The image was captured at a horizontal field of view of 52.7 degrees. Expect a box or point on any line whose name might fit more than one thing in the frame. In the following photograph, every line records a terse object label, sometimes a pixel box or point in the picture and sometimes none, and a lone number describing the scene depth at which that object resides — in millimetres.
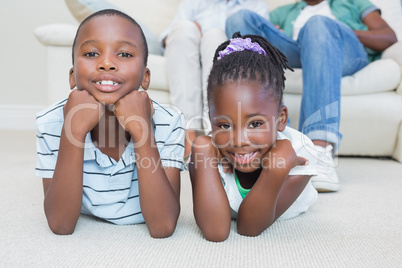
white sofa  1686
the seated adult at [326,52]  1278
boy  777
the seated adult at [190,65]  1663
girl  783
